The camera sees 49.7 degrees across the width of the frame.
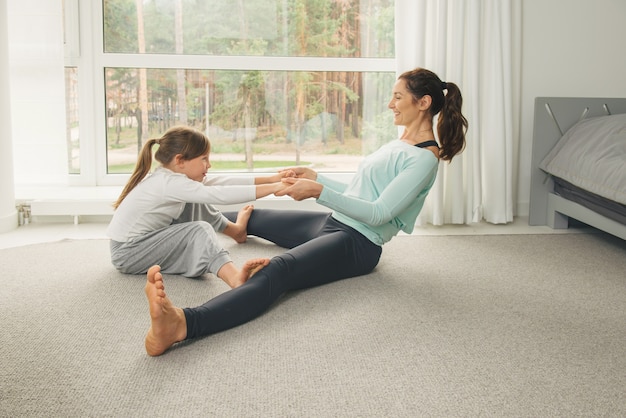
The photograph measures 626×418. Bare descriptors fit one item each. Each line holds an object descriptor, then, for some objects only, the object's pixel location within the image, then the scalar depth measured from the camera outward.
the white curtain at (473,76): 3.42
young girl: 2.28
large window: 3.62
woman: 2.05
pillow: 2.76
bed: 2.80
